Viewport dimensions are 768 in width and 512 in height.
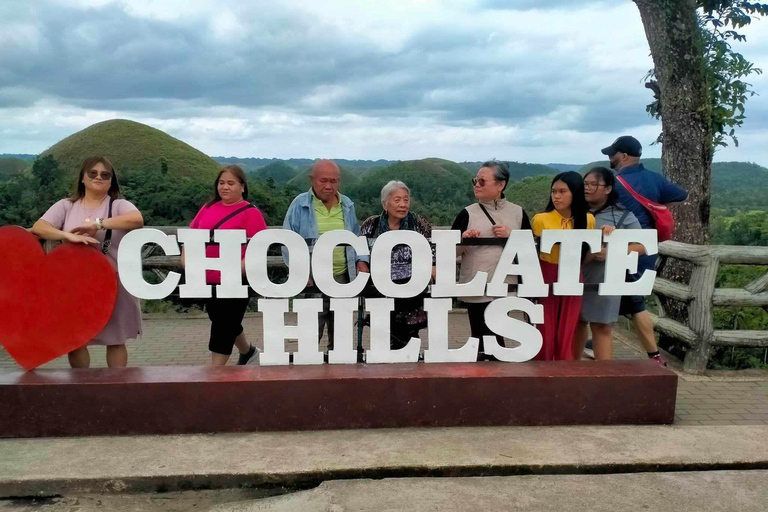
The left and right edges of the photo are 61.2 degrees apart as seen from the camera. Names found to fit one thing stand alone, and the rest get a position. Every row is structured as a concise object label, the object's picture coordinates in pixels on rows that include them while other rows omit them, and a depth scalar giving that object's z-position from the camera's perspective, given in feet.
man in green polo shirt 14.17
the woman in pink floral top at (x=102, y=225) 13.00
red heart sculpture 12.55
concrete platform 11.05
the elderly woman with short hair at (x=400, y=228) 13.64
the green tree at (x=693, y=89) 22.03
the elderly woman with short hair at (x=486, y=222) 13.47
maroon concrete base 12.46
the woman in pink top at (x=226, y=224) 13.96
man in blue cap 15.15
